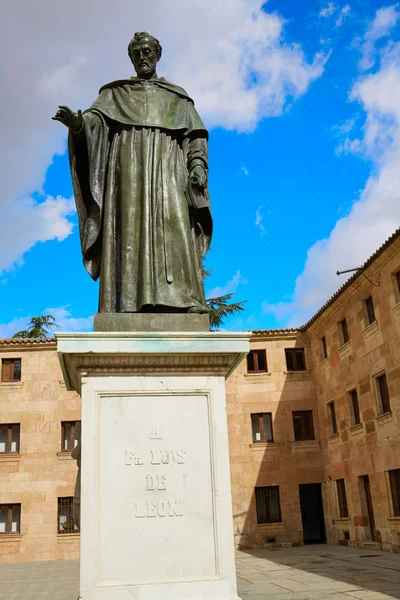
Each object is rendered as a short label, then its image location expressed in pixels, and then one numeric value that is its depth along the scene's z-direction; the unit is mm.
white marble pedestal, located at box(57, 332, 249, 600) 3688
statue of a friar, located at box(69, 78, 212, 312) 4648
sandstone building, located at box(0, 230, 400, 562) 21859
